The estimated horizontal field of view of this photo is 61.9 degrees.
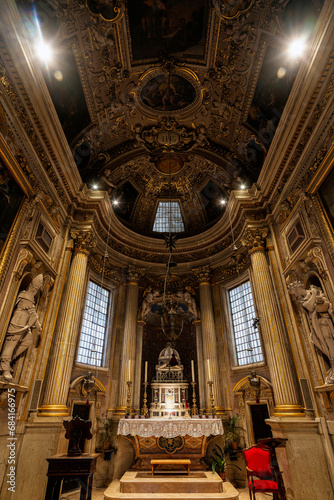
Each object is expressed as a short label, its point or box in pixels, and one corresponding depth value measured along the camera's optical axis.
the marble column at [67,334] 7.52
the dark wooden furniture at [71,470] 4.70
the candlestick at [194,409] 10.39
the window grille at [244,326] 10.34
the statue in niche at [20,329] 5.94
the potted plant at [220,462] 8.12
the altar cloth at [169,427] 8.10
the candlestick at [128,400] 9.82
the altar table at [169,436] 8.12
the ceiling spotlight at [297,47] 6.95
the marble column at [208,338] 10.56
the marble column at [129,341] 10.23
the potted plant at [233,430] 9.13
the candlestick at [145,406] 10.26
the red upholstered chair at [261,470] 5.34
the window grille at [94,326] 10.29
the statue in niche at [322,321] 6.19
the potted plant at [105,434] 8.95
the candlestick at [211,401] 9.84
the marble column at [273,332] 7.43
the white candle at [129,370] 10.51
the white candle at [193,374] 10.73
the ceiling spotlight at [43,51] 6.95
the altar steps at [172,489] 6.37
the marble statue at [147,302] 12.30
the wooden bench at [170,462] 7.77
